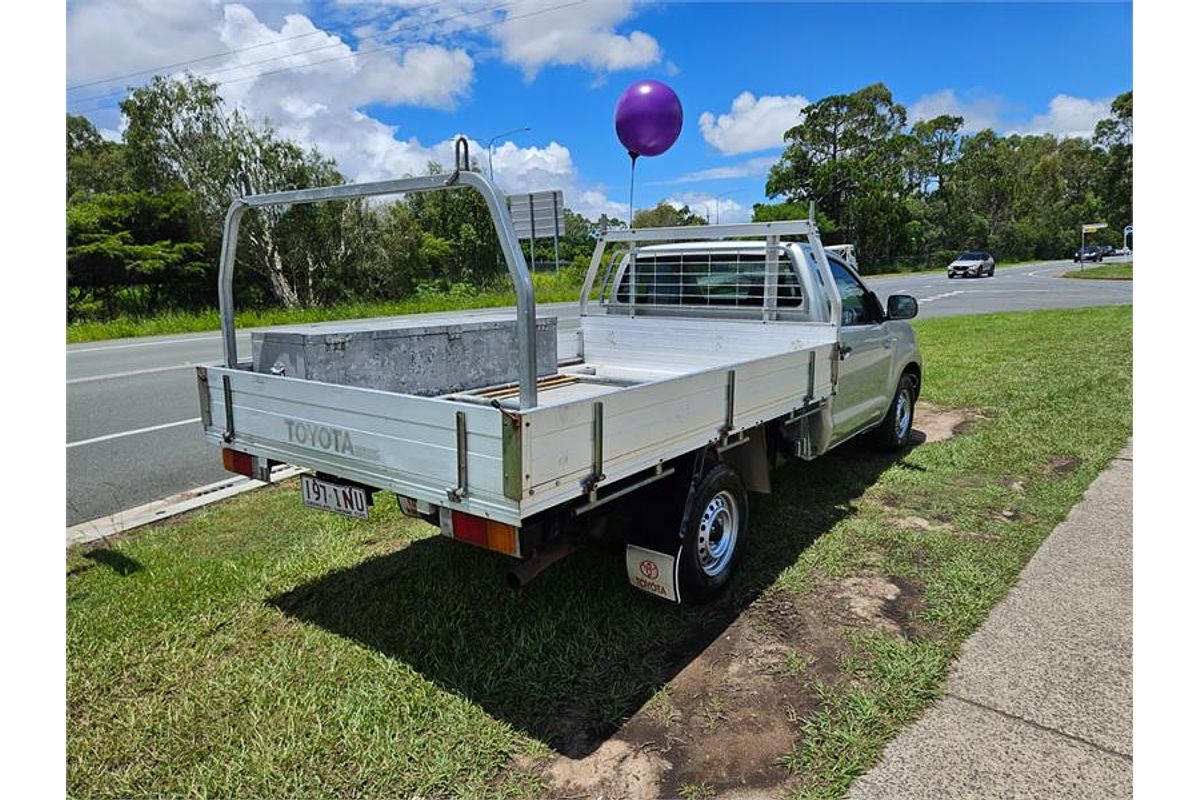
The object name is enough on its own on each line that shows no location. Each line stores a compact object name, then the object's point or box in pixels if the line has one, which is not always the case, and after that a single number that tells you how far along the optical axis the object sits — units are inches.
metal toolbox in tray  147.5
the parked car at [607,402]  102.9
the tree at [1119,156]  2137.1
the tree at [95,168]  1135.6
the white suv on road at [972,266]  1620.3
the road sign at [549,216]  416.2
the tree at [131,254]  877.2
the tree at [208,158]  977.5
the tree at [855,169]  1994.3
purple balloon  268.8
